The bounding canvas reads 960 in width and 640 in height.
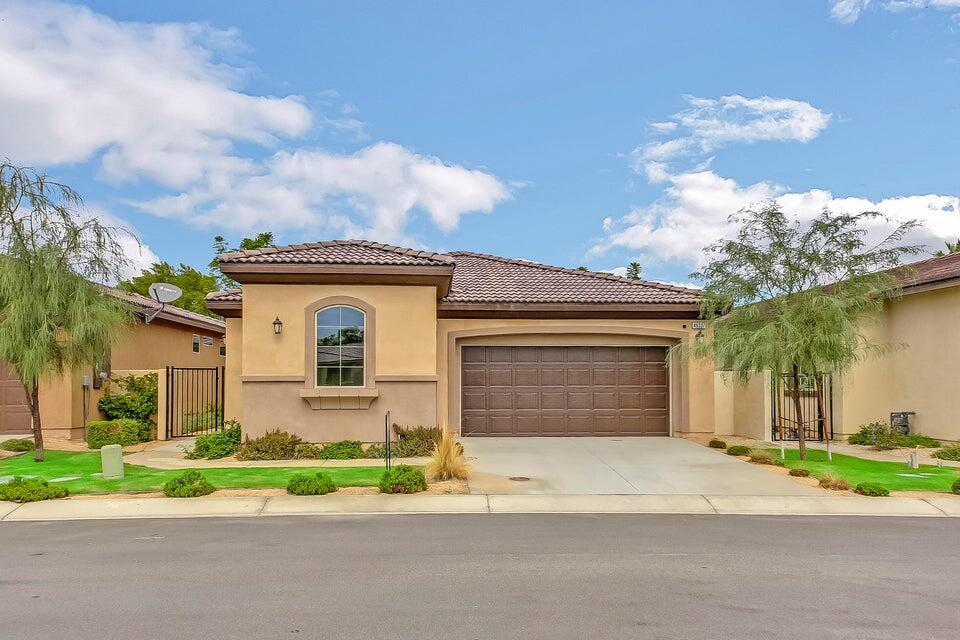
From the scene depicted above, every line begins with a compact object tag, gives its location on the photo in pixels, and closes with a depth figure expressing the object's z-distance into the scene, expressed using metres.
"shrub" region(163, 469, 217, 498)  10.38
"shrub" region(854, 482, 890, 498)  10.65
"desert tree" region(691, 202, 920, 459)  13.05
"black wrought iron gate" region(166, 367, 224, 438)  18.03
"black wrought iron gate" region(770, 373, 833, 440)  16.81
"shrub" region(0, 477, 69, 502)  10.15
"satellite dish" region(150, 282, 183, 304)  19.75
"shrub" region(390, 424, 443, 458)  14.34
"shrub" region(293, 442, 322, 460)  14.35
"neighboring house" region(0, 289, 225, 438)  17.08
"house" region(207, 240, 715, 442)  15.21
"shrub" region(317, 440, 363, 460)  14.24
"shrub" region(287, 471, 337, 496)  10.54
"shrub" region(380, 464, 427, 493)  10.60
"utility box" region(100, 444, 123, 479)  11.68
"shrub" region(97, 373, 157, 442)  17.69
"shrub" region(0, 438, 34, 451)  15.28
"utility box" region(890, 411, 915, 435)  16.70
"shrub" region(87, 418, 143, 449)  15.95
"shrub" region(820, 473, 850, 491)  11.13
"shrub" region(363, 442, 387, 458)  14.38
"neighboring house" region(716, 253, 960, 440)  15.74
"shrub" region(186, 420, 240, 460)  14.41
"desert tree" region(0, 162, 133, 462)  12.96
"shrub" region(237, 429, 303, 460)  14.24
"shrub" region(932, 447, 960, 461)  14.16
